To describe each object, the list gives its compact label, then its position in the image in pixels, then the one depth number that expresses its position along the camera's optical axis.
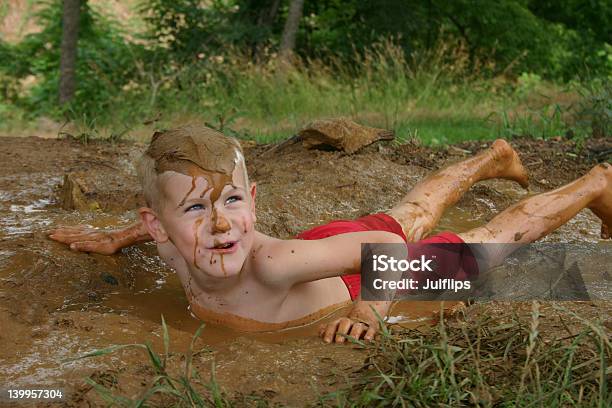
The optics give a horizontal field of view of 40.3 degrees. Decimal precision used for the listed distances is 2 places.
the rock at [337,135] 5.59
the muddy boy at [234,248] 2.94
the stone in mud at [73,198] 4.54
